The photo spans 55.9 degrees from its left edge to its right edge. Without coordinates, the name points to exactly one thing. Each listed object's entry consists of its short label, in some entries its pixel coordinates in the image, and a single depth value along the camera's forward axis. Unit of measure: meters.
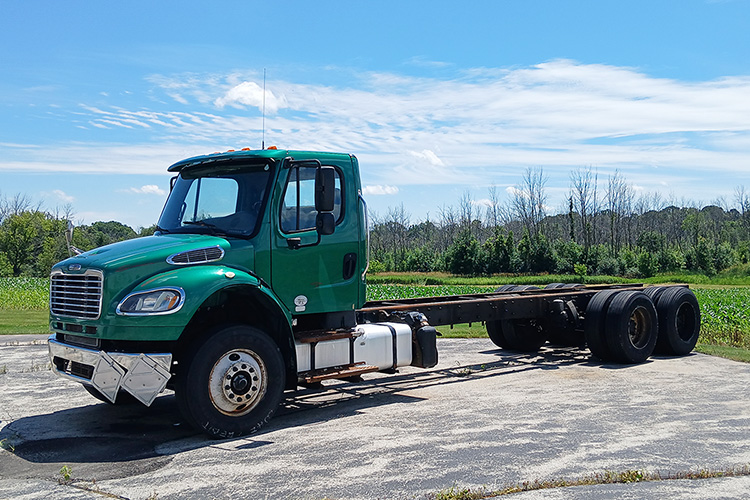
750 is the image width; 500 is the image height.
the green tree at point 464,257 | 67.44
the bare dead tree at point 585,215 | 74.12
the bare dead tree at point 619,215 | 77.31
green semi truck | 7.02
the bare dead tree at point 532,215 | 79.12
